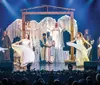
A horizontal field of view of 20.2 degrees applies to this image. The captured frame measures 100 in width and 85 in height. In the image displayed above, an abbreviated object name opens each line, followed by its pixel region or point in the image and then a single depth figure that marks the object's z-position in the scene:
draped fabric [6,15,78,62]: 15.58
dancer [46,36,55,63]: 15.39
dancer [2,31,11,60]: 15.66
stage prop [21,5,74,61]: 15.53
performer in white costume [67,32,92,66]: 15.21
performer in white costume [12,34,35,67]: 14.65
